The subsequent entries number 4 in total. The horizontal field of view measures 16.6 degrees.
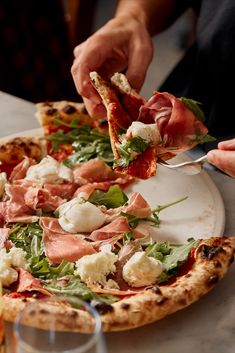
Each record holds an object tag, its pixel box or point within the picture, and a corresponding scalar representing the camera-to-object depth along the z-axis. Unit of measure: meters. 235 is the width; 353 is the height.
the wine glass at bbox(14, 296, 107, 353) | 0.67
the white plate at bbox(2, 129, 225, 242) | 1.11
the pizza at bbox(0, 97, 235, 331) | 0.91
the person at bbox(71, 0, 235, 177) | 1.30
